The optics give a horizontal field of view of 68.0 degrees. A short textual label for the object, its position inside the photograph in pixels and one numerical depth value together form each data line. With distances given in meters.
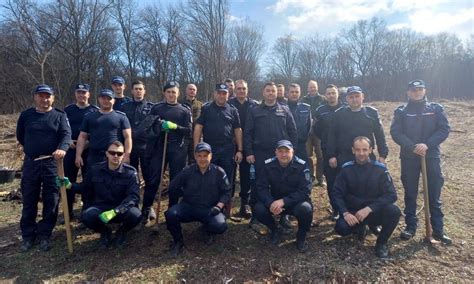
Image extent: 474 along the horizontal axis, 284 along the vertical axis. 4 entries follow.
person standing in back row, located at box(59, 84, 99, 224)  5.60
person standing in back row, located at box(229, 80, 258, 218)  5.82
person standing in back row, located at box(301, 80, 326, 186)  6.98
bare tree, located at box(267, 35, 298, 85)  57.01
